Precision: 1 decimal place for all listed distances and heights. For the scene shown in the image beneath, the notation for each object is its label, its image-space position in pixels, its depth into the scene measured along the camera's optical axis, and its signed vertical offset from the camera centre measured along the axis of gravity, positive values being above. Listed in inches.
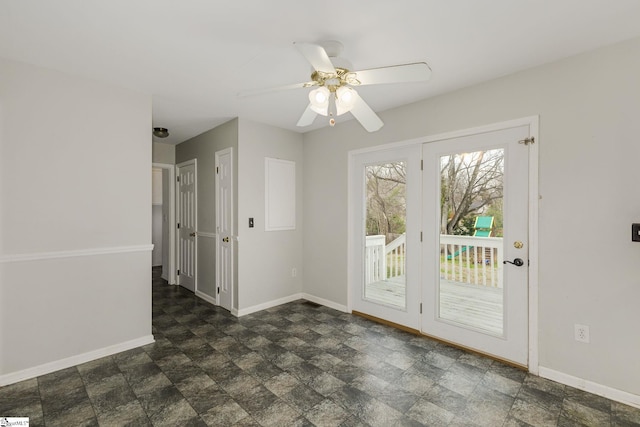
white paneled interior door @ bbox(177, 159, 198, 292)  184.1 -8.2
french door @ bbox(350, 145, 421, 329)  126.1 -10.9
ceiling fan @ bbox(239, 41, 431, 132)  65.8 +32.0
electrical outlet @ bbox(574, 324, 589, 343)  86.3 -35.4
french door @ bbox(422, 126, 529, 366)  99.2 -11.4
